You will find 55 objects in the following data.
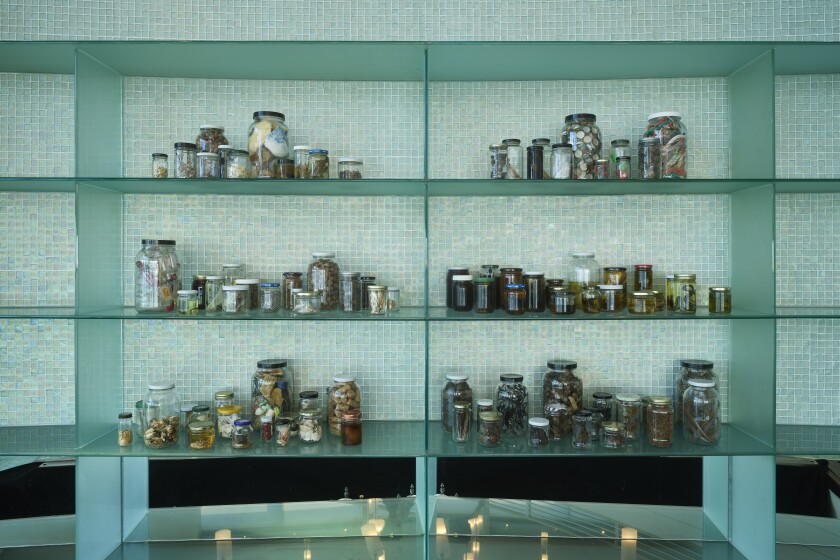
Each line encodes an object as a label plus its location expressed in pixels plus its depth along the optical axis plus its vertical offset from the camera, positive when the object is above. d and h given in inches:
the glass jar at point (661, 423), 70.4 -18.7
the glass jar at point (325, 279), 74.4 -0.6
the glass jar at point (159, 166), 71.7 +13.9
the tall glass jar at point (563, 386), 75.2 -14.9
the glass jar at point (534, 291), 72.4 -2.0
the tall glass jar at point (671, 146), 72.9 +16.9
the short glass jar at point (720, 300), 72.6 -3.2
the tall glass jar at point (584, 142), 73.0 +17.5
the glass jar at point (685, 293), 72.3 -2.3
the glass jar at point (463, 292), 73.0 -2.2
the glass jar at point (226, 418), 72.8 -18.8
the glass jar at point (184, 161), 71.7 +14.7
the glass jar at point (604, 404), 75.5 -17.4
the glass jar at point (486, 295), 72.0 -2.6
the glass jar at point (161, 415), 70.5 -18.6
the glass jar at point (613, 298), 72.6 -2.9
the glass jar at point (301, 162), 72.8 +14.8
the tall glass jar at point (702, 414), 71.4 -17.9
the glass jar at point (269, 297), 72.1 -2.9
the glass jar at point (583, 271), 76.9 +0.6
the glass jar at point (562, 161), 70.7 +14.5
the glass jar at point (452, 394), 74.8 -16.0
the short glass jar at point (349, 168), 72.2 +13.9
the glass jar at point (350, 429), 71.1 -19.7
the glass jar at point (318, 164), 71.0 +14.1
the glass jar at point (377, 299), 72.3 -3.1
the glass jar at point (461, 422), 70.5 -18.6
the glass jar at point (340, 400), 74.7 -16.8
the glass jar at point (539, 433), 69.7 -19.8
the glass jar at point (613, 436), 69.4 -20.1
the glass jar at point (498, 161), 71.6 +14.6
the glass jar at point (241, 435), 69.7 -20.0
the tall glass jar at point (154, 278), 72.8 -0.5
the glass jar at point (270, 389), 75.0 -15.5
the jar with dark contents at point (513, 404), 74.9 -17.4
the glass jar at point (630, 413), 73.1 -18.1
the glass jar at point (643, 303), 71.5 -3.5
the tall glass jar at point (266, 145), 72.9 +17.0
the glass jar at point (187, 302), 70.9 -3.5
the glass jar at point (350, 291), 73.4 -2.1
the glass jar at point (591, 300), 72.9 -3.2
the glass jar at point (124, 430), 70.7 -19.8
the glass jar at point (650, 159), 71.9 +15.2
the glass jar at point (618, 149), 74.5 +17.1
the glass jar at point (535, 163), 70.7 +14.2
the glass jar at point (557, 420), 73.1 -19.1
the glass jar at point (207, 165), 70.4 +13.8
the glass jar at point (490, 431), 69.8 -19.5
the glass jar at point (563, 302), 70.5 -3.4
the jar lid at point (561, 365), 75.7 -12.2
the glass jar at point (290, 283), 74.7 -1.1
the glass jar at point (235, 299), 71.6 -3.1
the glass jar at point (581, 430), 69.6 -19.3
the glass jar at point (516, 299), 70.9 -3.0
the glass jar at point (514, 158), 71.9 +15.2
